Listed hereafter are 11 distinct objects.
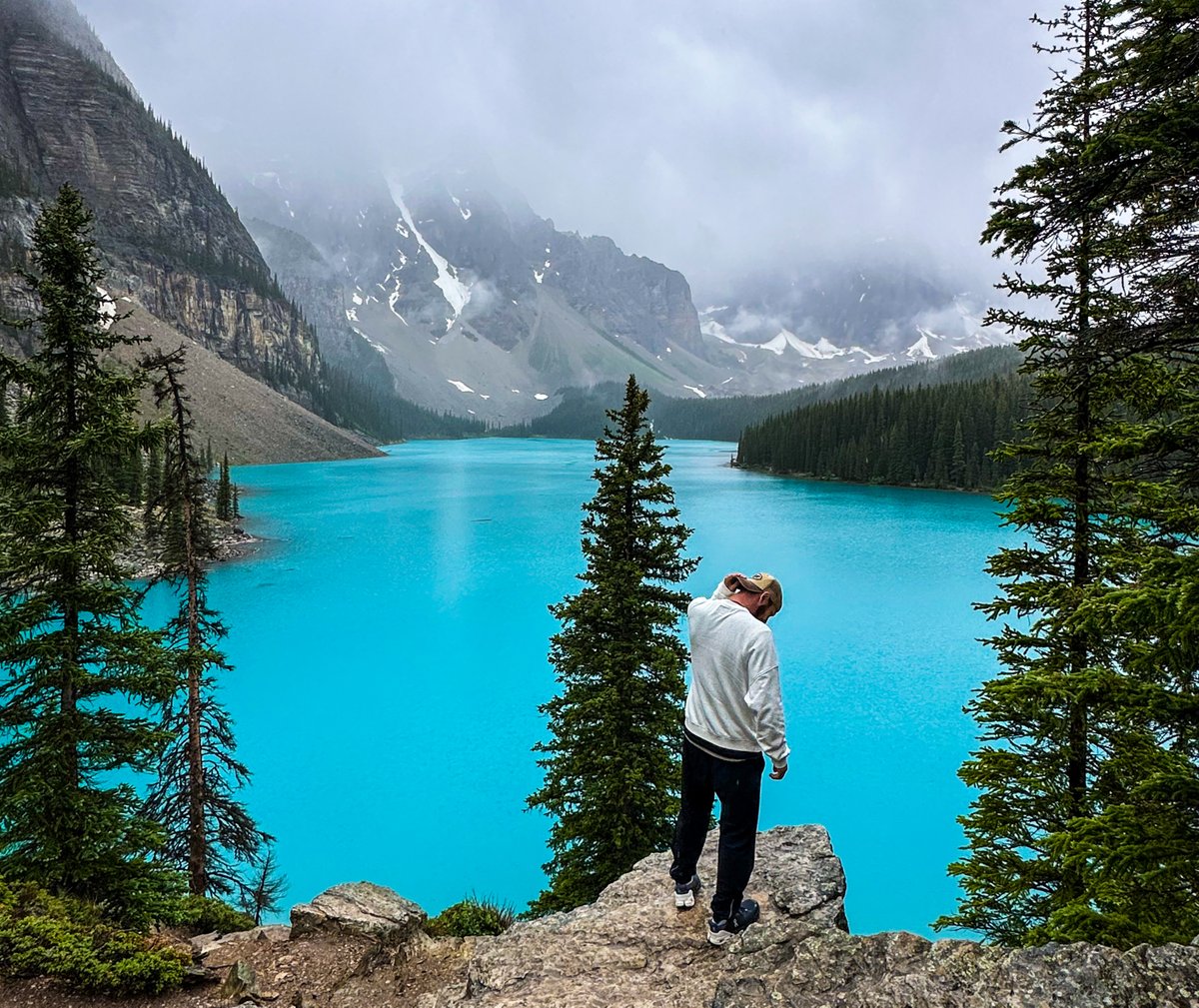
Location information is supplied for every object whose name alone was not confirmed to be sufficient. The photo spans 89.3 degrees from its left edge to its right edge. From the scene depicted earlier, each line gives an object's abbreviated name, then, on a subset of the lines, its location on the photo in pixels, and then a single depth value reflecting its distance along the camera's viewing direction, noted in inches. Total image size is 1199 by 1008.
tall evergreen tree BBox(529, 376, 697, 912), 420.5
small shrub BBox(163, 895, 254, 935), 302.5
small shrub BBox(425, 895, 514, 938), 285.4
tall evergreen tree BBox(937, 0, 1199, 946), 160.1
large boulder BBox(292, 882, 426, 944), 247.3
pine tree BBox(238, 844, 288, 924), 486.3
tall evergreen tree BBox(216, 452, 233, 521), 2128.4
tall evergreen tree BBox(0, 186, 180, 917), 282.0
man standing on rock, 165.2
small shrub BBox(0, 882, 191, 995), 196.7
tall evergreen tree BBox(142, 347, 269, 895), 408.8
